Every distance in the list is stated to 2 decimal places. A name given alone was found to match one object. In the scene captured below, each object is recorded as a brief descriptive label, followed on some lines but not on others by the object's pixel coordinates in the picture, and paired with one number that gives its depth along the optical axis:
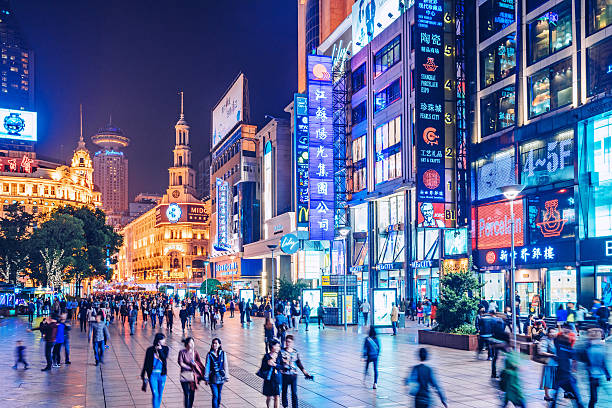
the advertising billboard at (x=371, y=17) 56.75
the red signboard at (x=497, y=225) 39.97
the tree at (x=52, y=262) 69.88
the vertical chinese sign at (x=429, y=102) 45.22
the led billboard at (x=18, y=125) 107.62
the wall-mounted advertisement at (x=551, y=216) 35.81
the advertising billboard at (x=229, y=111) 106.69
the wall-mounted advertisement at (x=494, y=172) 41.28
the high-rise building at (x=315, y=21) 91.25
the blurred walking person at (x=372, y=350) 15.96
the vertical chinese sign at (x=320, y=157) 54.72
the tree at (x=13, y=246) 69.25
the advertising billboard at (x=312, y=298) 41.30
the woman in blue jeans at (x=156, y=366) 12.55
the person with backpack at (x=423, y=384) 10.23
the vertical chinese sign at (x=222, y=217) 108.31
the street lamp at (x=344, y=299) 35.84
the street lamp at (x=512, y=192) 20.42
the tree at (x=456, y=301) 24.38
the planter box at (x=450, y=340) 23.64
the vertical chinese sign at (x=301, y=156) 62.10
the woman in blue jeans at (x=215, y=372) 12.17
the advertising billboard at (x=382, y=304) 33.19
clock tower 167.25
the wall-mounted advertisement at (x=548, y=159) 36.06
